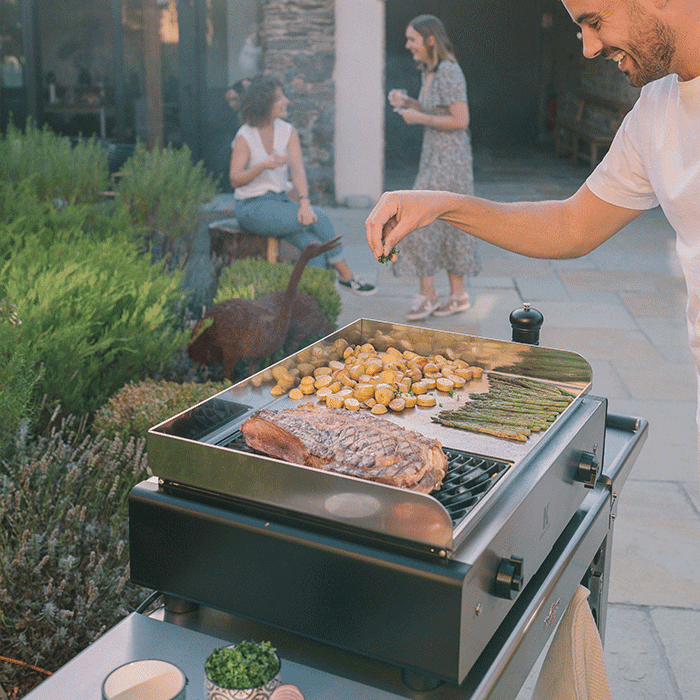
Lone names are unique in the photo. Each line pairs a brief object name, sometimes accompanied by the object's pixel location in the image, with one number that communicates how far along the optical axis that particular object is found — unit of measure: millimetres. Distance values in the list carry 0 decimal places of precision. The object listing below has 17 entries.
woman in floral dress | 6023
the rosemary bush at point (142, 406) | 3082
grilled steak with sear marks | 1529
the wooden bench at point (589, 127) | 13867
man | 1578
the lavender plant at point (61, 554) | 2324
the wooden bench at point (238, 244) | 5992
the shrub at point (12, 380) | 2650
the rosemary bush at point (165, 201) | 6188
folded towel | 1744
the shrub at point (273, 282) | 4576
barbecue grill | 1337
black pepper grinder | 2305
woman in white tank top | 5805
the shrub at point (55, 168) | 5906
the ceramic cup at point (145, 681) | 1293
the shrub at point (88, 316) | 3119
